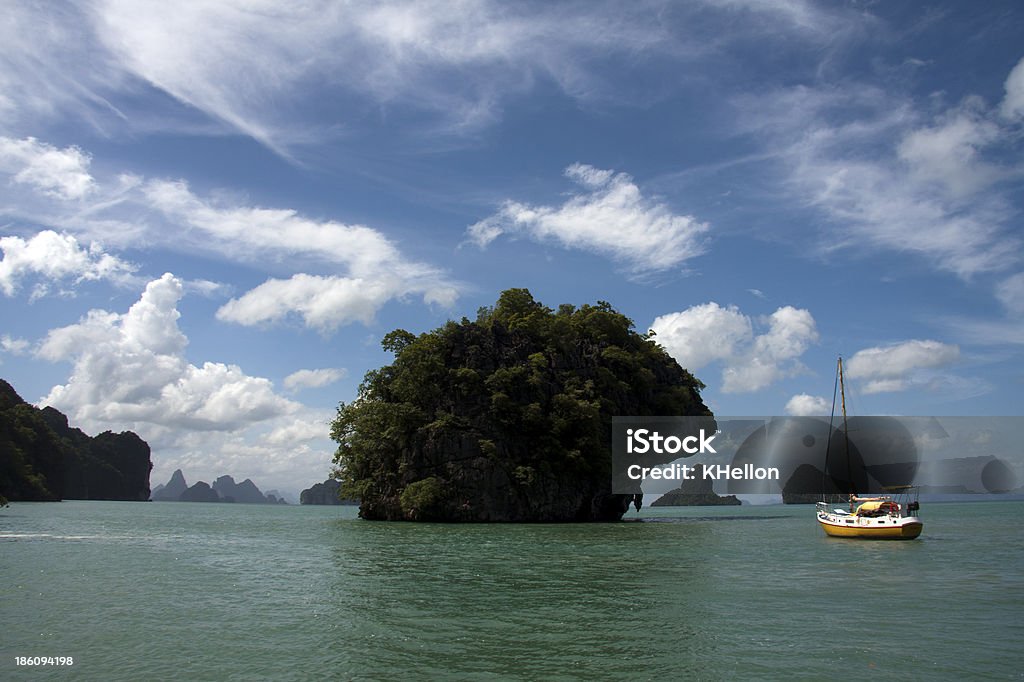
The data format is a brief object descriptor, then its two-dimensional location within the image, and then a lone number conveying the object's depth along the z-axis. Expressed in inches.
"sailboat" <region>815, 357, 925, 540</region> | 1800.0
